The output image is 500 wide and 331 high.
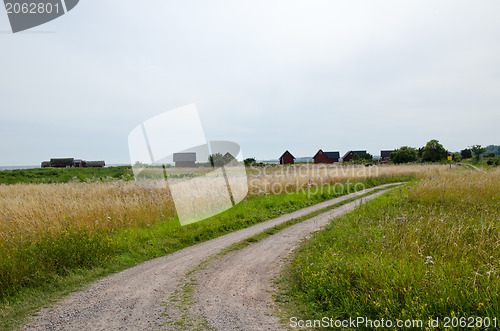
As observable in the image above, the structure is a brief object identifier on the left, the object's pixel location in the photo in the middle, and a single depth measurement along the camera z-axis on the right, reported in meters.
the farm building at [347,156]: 101.26
